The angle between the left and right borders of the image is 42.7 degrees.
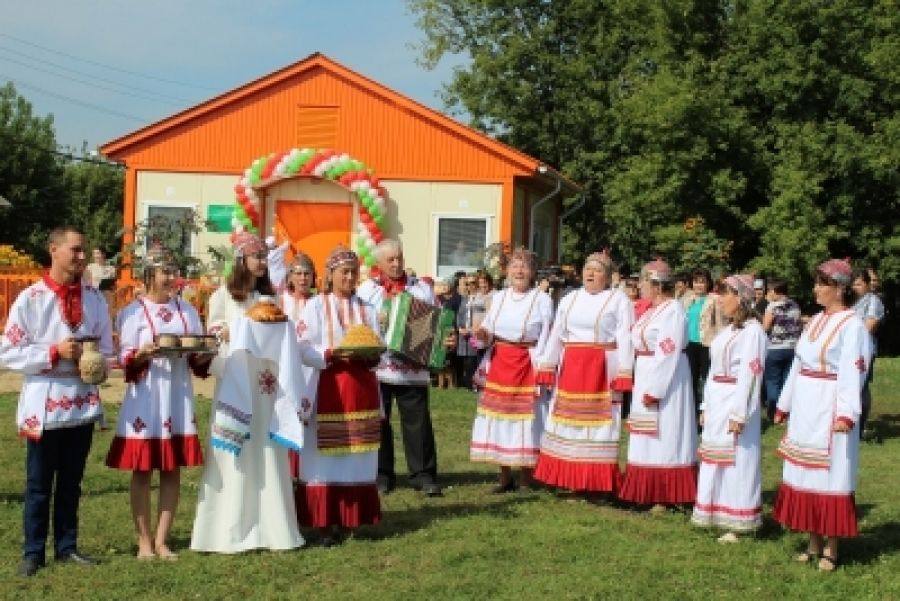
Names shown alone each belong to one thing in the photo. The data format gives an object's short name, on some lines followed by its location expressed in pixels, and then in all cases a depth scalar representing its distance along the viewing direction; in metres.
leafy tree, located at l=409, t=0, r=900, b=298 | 25.50
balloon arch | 19.70
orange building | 20.34
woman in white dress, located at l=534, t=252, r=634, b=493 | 8.65
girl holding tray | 6.41
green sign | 20.52
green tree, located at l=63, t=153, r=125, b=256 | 44.88
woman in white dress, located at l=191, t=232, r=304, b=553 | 6.68
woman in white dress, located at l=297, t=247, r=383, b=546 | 7.09
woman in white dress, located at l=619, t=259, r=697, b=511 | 8.31
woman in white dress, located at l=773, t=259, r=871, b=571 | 6.67
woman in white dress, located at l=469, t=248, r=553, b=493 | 8.98
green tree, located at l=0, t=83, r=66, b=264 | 39.72
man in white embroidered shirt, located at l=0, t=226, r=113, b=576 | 6.07
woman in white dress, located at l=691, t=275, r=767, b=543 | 7.40
